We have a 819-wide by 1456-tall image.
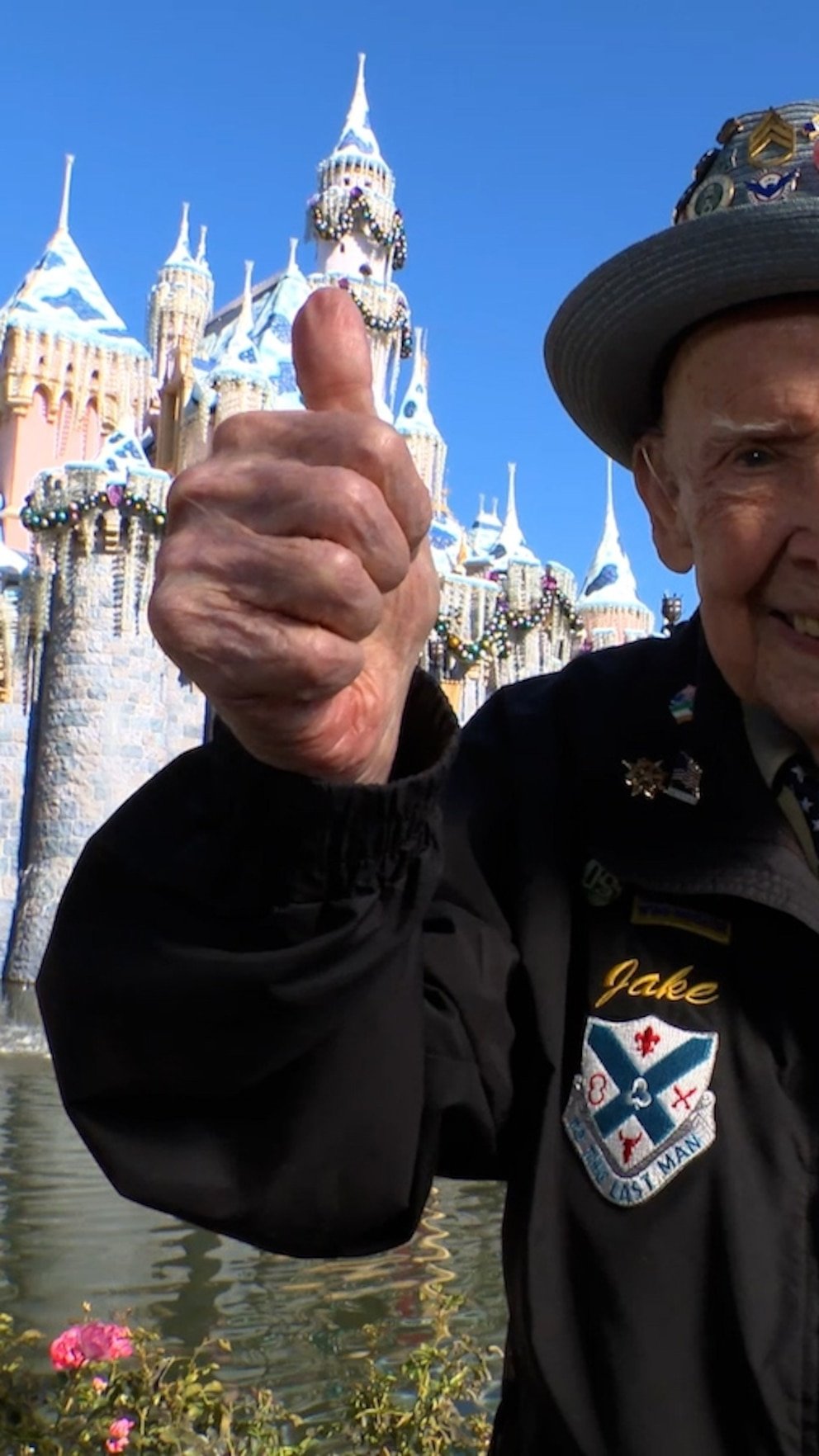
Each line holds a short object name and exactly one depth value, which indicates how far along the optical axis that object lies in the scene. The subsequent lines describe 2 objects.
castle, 17.69
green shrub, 2.95
